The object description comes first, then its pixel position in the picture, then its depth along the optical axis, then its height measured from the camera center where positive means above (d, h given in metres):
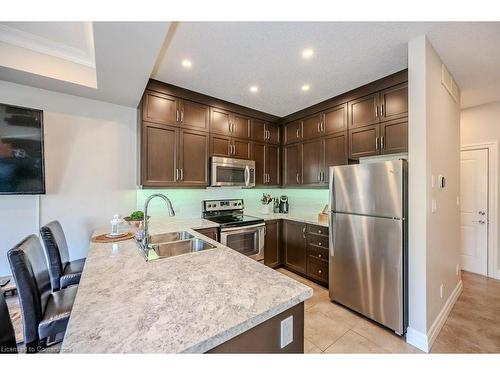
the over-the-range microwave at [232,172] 3.04 +0.21
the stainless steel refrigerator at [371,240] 1.94 -0.56
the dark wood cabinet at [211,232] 2.65 -0.58
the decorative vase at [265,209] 3.88 -0.42
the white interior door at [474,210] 3.29 -0.41
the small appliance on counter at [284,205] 3.99 -0.36
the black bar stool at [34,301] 1.13 -0.68
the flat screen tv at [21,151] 1.99 +0.36
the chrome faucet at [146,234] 1.65 -0.38
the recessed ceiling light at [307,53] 1.95 +1.25
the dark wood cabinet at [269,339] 0.81 -0.63
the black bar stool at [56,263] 1.72 -0.64
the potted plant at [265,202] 3.88 -0.30
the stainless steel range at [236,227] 2.85 -0.57
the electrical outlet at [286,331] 0.95 -0.66
